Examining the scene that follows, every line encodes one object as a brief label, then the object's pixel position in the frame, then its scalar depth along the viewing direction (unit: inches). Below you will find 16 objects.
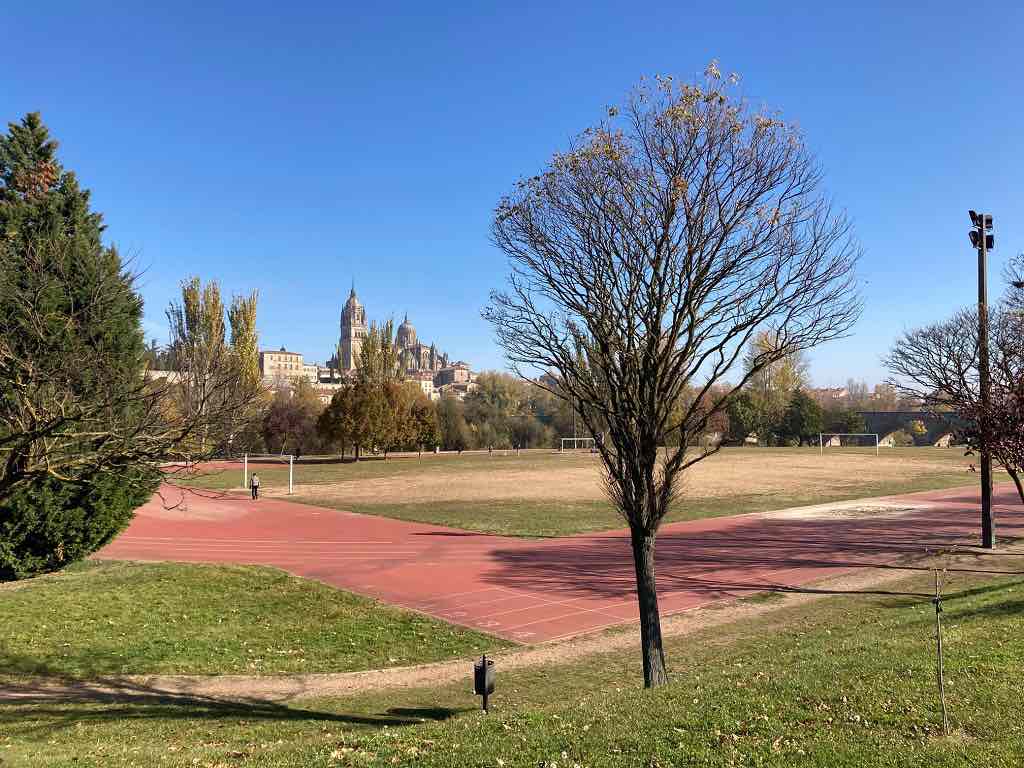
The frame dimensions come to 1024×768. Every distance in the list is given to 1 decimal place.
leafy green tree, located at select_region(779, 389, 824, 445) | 3784.5
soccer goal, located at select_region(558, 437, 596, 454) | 3946.9
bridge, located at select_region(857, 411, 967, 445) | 4023.1
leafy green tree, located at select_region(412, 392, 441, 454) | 3012.6
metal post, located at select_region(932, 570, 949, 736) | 242.6
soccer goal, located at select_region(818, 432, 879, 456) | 3880.4
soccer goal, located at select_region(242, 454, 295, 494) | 2775.1
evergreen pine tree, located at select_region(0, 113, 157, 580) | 307.3
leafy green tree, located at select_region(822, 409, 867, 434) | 3868.1
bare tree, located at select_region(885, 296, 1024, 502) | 508.7
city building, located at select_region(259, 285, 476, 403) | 3616.6
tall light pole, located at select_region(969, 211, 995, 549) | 660.4
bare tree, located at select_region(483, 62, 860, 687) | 368.8
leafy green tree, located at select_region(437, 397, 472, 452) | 3563.0
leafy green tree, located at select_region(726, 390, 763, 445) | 3730.3
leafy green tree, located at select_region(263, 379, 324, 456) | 3036.4
